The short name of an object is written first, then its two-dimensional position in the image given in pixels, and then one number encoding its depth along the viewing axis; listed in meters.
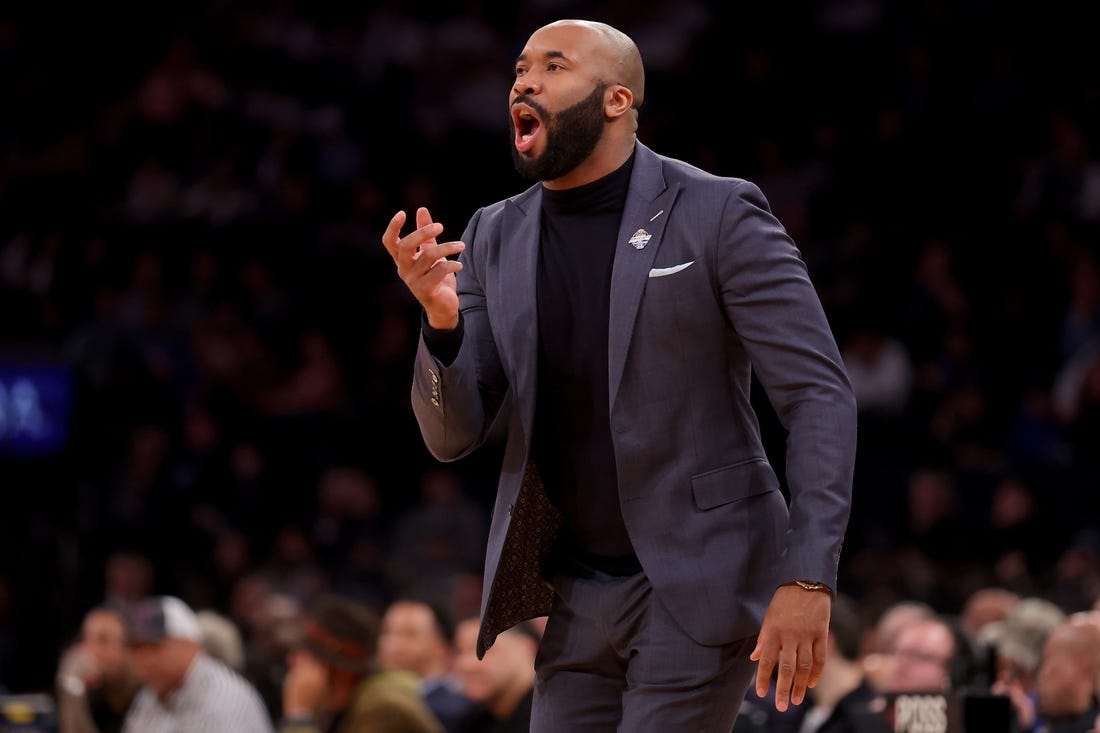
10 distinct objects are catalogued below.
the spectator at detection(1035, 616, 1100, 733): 11.77
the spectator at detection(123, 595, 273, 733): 14.20
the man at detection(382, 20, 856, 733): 6.17
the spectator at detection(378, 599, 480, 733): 15.84
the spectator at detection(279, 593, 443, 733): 12.81
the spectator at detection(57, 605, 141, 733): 15.77
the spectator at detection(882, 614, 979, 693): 12.23
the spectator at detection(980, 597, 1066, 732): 13.30
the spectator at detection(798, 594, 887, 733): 13.16
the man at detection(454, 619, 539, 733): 14.52
